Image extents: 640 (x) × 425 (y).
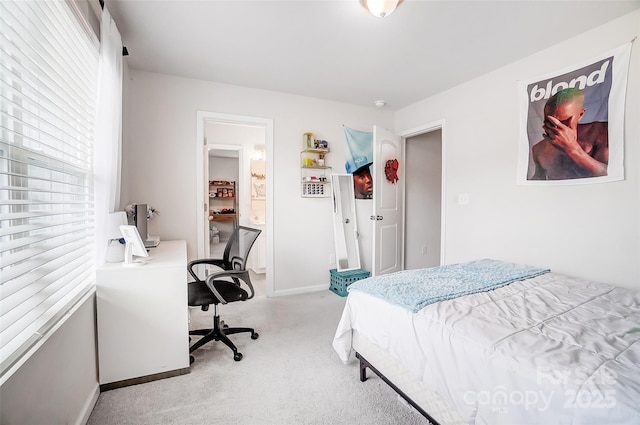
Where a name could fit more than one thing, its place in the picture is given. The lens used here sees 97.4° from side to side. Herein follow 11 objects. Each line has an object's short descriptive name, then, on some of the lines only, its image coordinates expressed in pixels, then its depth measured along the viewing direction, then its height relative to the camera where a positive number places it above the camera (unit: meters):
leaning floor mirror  3.73 -0.18
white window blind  1.00 +0.19
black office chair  2.07 -0.63
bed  0.90 -0.54
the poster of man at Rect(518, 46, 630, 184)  2.00 +0.69
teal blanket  1.55 -0.47
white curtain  1.78 +0.49
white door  3.51 +0.03
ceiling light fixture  1.71 +1.26
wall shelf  3.56 +0.48
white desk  1.73 -0.72
